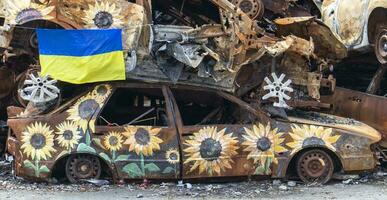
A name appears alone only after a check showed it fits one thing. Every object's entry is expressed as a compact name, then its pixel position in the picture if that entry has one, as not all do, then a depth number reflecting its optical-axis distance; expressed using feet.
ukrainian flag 53.06
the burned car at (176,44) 53.57
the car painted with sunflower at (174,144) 53.57
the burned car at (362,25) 66.59
